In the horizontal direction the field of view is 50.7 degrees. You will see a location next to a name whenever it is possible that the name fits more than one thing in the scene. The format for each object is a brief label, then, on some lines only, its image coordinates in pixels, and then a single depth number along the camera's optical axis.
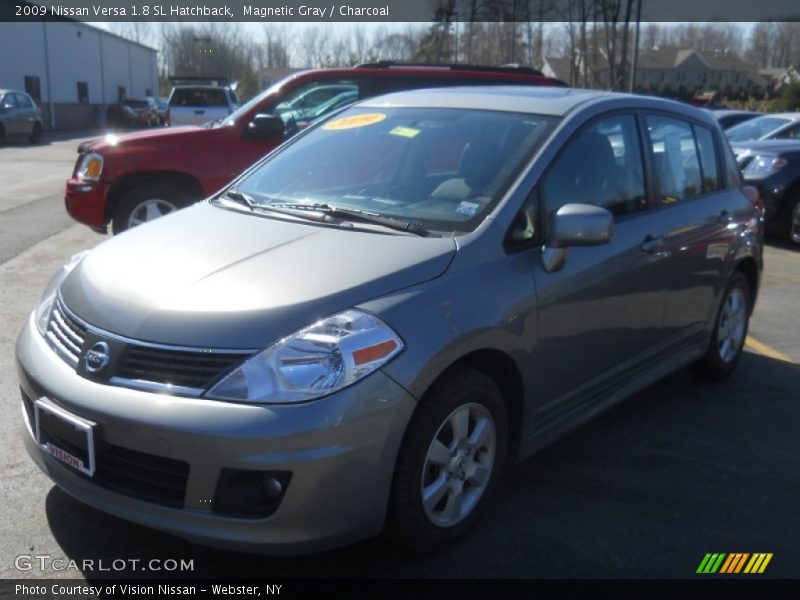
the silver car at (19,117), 25.14
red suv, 7.58
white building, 38.41
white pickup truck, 19.67
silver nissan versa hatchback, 2.68
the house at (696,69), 86.31
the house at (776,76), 61.25
